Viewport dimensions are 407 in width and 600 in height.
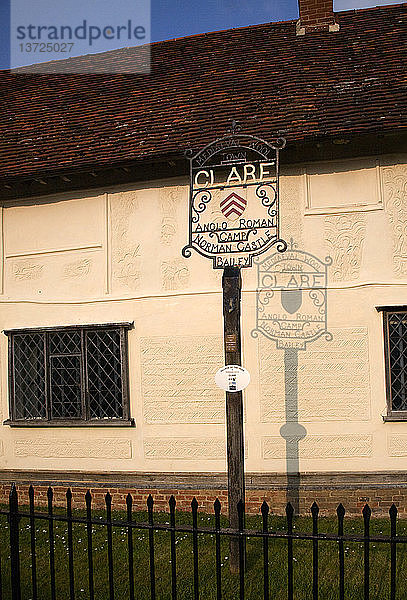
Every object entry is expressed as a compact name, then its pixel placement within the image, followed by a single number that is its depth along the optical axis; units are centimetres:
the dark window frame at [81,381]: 1070
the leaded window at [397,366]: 980
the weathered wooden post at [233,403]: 708
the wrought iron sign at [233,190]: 1010
